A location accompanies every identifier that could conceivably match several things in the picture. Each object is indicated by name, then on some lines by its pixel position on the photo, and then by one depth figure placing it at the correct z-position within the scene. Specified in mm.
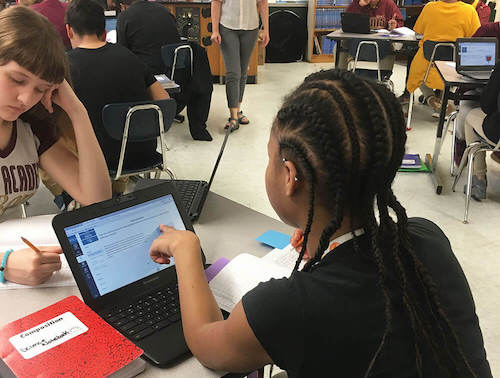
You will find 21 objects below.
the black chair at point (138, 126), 2355
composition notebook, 788
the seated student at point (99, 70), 2426
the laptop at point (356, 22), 4664
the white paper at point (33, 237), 1055
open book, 1024
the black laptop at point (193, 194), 1352
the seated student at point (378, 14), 4969
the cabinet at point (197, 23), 5574
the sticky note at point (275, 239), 1220
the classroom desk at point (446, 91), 3109
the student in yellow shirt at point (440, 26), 4195
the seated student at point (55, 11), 3566
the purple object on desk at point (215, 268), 1087
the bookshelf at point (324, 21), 6969
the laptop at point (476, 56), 3244
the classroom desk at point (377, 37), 4505
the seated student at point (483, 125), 2750
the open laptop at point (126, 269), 917
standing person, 4016
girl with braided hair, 735
